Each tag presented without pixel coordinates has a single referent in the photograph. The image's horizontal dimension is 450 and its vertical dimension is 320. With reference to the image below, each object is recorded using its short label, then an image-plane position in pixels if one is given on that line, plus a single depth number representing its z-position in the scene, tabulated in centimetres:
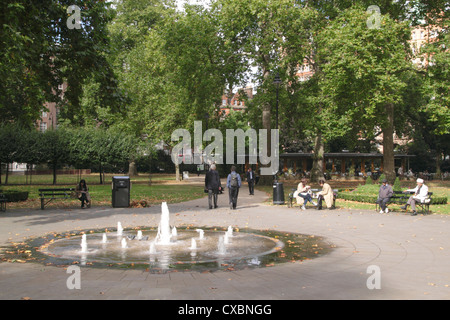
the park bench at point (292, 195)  1903
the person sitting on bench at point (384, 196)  1710
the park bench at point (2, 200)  1714
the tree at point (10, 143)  3869
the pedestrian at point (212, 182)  1858
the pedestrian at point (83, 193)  1870
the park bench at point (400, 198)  1764
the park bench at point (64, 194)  1861
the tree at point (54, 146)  4005
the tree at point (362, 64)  2636
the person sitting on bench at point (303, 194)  1867
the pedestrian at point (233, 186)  1856
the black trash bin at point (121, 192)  1877
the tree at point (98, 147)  4138
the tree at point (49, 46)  1397
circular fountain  804
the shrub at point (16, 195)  2105
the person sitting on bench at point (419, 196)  1628
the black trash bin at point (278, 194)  2059
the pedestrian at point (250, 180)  2766
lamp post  2232
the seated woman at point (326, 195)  1836
